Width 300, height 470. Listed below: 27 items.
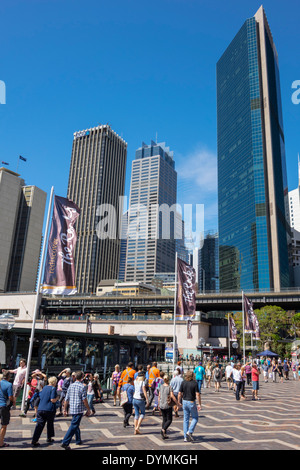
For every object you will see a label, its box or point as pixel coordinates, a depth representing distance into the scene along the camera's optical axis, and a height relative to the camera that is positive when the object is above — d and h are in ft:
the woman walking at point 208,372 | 97.53 -9.40
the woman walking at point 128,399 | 40.65 -7.08
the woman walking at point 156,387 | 51.98 -7.34
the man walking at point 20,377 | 48.67 -6.17
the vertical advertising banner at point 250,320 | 124.16 +7.27
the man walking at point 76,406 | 30.48 -6.20
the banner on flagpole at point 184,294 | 81.76 +10.08
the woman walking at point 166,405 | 35.97 -6.84
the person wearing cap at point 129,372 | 45.06 -4.54
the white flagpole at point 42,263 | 49.49 +10.70
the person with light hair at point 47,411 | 31.48 -6.91
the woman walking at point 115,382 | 60.39 -7.87
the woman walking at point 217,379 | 83.92 -9.15
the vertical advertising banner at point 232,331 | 134.62 +3.29
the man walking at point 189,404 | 34.65 -6.31
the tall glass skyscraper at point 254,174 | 499.92 +258.00
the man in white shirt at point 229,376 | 85.15 -8.88
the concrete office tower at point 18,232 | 572.10 +163.44
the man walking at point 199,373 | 65.45 -6.27
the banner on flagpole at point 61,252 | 54.90 +12.78
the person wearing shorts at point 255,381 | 70.23 -7.82
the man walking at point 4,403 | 30.27 -6.08
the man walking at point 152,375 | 53.67 -5.76
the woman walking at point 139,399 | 37.47 -6.51
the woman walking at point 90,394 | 48.60 -8.00
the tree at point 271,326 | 232.73 +9.79
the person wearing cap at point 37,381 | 44.68 -6.25
